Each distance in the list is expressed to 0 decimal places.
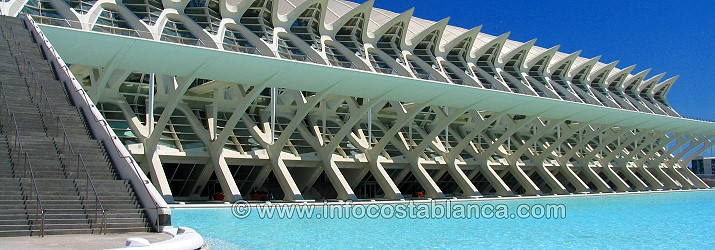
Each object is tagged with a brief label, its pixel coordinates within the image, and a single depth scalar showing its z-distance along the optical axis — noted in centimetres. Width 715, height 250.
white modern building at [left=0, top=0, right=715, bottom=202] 2425
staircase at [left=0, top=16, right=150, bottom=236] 1034
